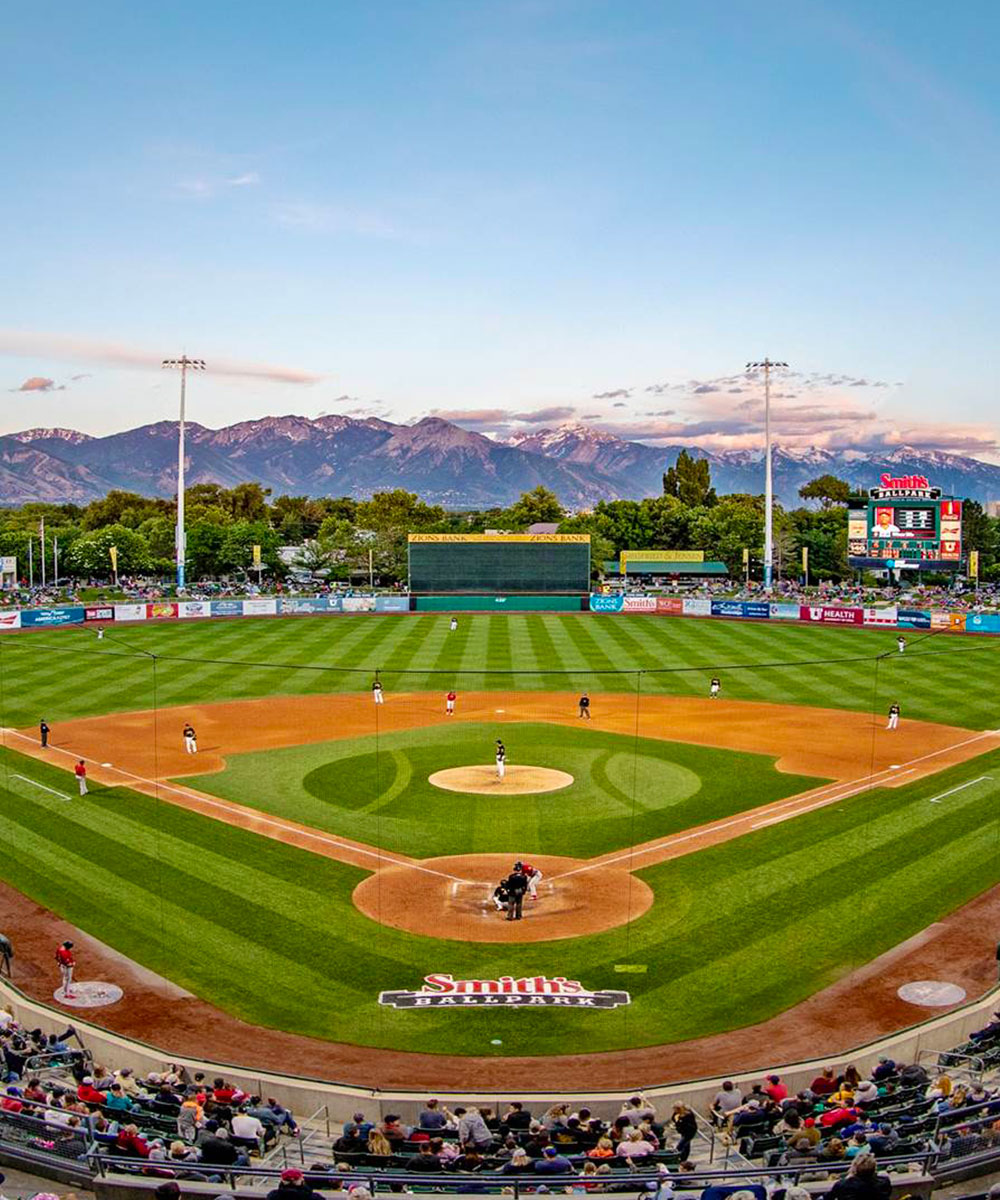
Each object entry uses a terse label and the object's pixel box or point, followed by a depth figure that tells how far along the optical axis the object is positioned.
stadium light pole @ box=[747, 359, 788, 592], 91.44
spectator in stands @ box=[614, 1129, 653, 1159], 12.59
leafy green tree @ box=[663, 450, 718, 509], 185.50
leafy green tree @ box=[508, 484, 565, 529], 173.88
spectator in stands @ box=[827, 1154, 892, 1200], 9.51
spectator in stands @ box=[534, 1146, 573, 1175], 12.05
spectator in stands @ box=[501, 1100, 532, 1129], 14.08
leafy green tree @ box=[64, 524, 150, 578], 104.75
